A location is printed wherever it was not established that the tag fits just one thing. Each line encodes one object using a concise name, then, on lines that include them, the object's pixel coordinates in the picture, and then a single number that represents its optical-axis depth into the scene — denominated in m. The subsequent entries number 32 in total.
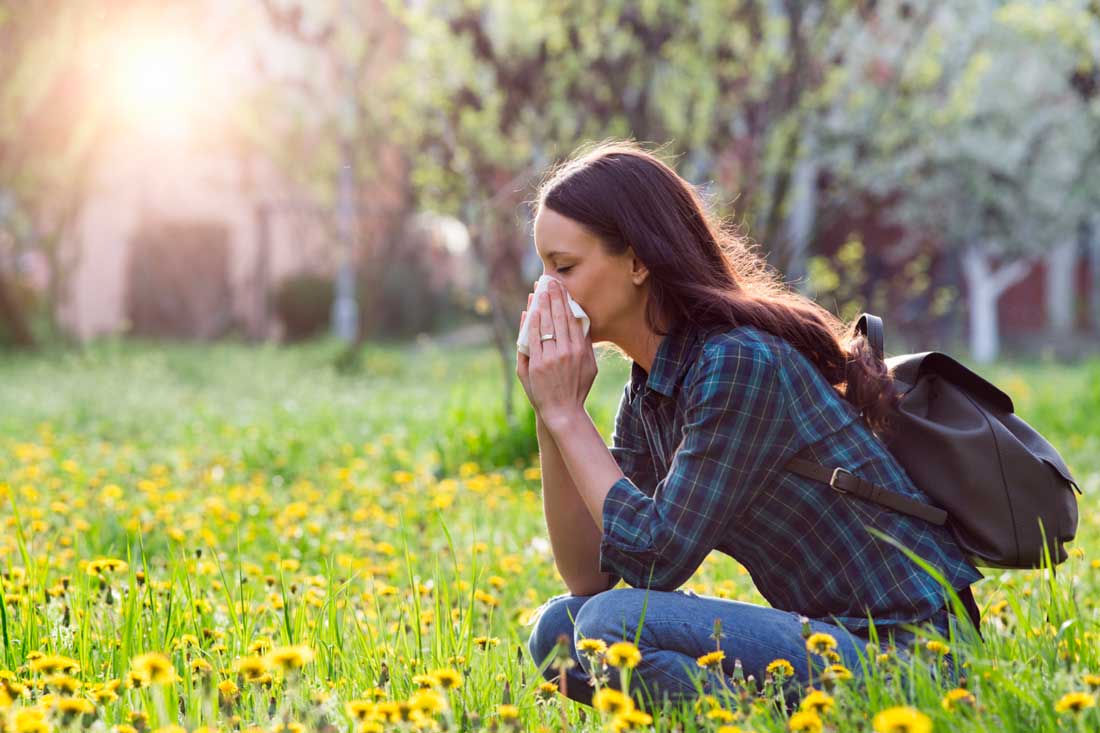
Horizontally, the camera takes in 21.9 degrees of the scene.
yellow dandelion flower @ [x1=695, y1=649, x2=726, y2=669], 3.51
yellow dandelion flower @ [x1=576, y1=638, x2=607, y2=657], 3.50
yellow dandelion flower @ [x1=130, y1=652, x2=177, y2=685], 3.23
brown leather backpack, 3.65
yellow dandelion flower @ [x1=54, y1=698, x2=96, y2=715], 3.25
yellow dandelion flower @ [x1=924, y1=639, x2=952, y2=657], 3.50
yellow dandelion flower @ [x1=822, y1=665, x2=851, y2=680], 3.38
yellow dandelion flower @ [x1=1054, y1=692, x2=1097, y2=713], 3.23
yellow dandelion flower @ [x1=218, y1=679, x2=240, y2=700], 3.51
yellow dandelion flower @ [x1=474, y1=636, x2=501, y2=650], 3.76
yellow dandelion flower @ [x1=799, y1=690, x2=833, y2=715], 3.30
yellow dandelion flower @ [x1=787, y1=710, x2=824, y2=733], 3.25
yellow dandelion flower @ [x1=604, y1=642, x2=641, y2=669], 3.38
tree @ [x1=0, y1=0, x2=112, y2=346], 14.81
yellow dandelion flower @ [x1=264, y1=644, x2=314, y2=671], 3.25
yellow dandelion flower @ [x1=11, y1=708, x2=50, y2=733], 3.20
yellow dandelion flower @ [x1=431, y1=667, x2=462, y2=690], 3.41
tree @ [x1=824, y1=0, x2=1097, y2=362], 20.65
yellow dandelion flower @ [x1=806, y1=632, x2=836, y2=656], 3.45
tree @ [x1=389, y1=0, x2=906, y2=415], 9.49
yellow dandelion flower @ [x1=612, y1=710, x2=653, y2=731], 3.23
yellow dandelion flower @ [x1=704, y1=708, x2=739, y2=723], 3.37
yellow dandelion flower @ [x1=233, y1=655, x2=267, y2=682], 3.31
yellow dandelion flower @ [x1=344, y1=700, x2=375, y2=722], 3.30
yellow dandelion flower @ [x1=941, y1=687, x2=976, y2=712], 3.35
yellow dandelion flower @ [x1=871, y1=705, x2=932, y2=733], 3.08
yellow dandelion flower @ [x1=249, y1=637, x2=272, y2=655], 3.70
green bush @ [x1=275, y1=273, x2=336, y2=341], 24.46
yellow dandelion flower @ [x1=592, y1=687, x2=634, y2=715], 3.25
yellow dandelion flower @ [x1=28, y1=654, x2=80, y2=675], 3.42
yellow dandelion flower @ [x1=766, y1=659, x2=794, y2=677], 3.55
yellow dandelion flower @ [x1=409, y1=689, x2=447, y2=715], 3.26
